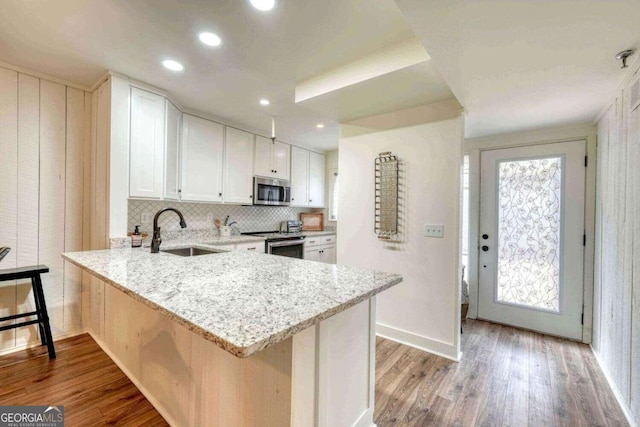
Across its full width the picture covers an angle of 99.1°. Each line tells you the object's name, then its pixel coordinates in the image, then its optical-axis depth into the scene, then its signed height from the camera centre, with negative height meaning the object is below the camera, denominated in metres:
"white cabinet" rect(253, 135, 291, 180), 3.94 +0.79
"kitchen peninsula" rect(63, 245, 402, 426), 0.84 -0.52
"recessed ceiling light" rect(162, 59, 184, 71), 2.09 +1.13
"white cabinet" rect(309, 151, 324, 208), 4.89 +0.57
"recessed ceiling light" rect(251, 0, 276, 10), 1.45 +1.11
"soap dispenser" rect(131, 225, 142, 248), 2.38 -0.28
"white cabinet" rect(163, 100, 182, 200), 2.69 +0.58
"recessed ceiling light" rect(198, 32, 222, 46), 1.76 +1.12
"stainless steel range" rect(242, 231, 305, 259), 3.71 -0.46
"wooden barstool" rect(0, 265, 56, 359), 2.13 -0.82
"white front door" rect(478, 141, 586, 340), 2.72 -0.24
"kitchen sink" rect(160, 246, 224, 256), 2.85 -0.45
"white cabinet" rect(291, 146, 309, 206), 4.54 +0.59
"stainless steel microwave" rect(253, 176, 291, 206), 3.89 +0.28
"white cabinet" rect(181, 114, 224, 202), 3.10 +0.60
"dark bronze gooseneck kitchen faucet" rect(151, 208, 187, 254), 1.99 -0.23
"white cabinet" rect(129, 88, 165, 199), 2.41 +0.59
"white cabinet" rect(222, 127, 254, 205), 3.54 +0.58
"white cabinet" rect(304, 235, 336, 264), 4.32 -0.63
